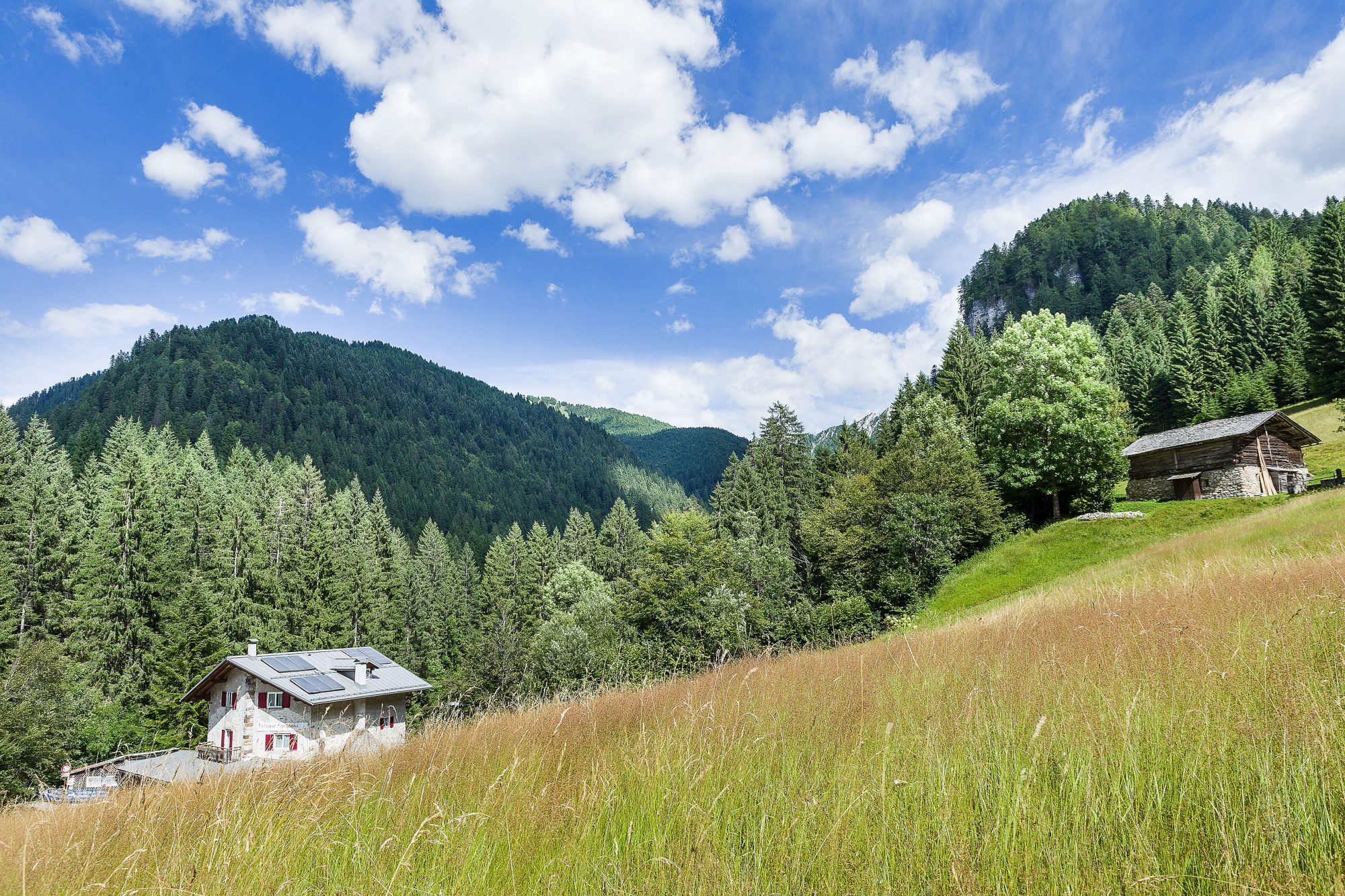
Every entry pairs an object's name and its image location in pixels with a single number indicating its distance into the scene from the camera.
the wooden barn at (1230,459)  36.44
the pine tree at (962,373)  52.97
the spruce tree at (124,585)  40.59
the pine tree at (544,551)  71.69
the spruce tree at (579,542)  74.75
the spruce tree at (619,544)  71.25
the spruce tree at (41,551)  40.84
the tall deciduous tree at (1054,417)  35.22
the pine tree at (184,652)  38.28
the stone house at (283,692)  33.50
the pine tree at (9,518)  35.00
